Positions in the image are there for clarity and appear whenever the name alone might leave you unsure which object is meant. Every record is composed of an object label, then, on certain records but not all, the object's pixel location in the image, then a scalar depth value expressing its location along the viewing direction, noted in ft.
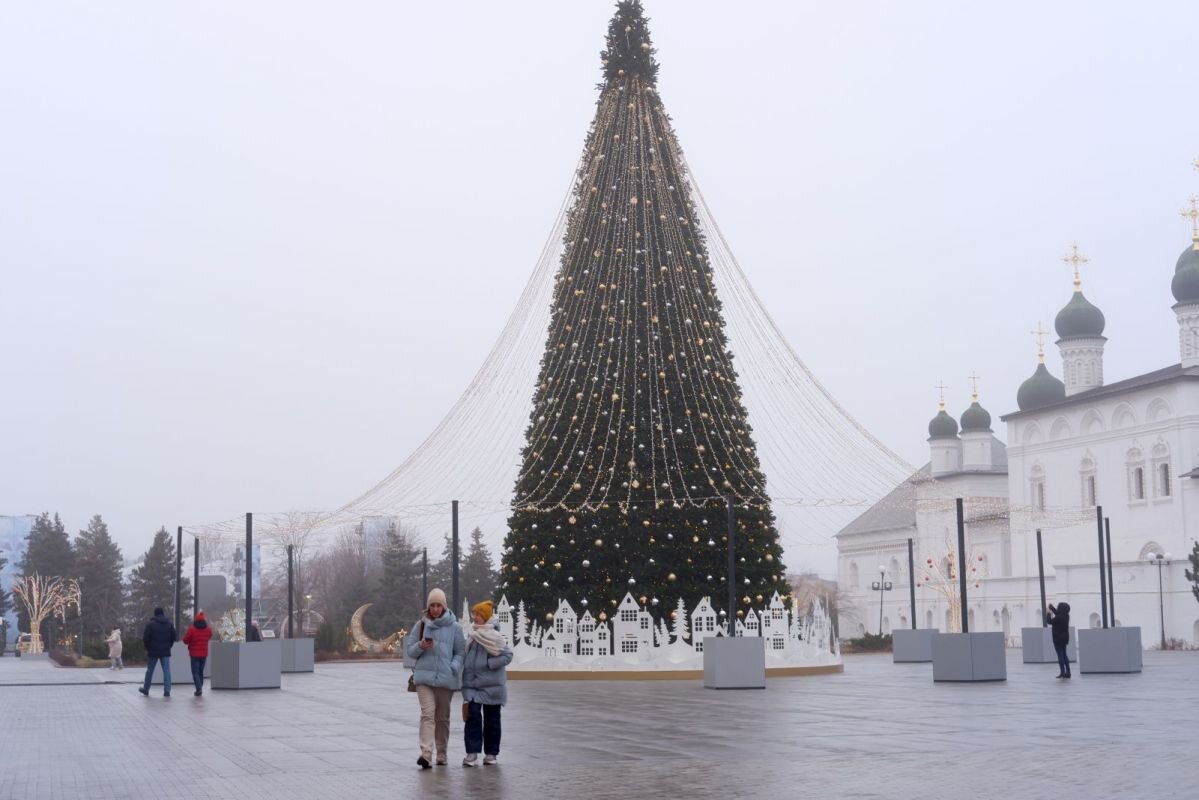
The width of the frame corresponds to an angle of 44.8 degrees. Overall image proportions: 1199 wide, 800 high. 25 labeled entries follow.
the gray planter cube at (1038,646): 114.11
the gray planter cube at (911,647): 126.41
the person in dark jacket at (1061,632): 84.12
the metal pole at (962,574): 81.19
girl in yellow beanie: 42.63
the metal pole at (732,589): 81.84
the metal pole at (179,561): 92.92
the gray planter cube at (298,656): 118.93
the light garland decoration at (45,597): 225.76
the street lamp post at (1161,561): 204.52
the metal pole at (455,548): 83.35
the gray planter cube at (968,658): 82.79
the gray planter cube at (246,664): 86.02
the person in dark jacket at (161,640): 80.38
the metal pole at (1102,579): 97.49
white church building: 227.20
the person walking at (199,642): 82.17
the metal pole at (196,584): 97.36
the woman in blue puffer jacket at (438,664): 42.47
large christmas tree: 98.94
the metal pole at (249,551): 82.26
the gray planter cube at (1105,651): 92.99
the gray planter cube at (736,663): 80.38
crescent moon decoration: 176.14
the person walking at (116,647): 136.67
